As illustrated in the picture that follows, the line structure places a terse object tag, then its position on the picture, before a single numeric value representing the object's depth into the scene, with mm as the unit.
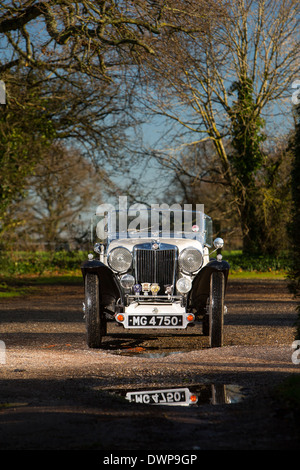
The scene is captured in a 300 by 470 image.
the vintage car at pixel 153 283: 17750
